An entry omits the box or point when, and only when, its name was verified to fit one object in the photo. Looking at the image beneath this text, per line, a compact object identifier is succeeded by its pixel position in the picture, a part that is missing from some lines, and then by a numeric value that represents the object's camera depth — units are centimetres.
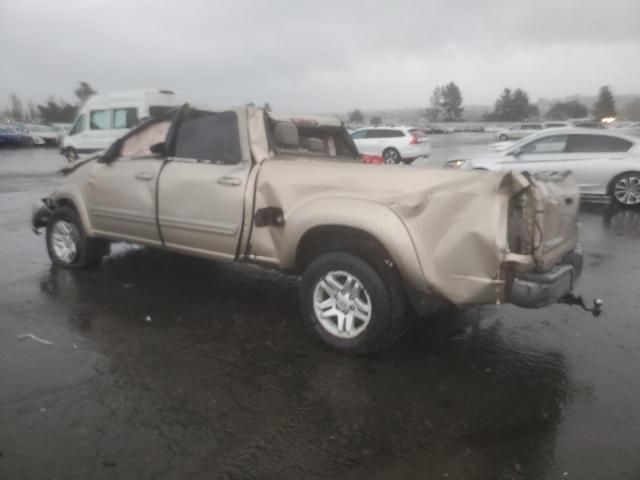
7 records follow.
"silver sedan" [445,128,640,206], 1027
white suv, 2105
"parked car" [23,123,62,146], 3671
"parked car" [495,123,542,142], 4190
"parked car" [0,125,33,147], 3481
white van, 1550
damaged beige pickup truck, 316
